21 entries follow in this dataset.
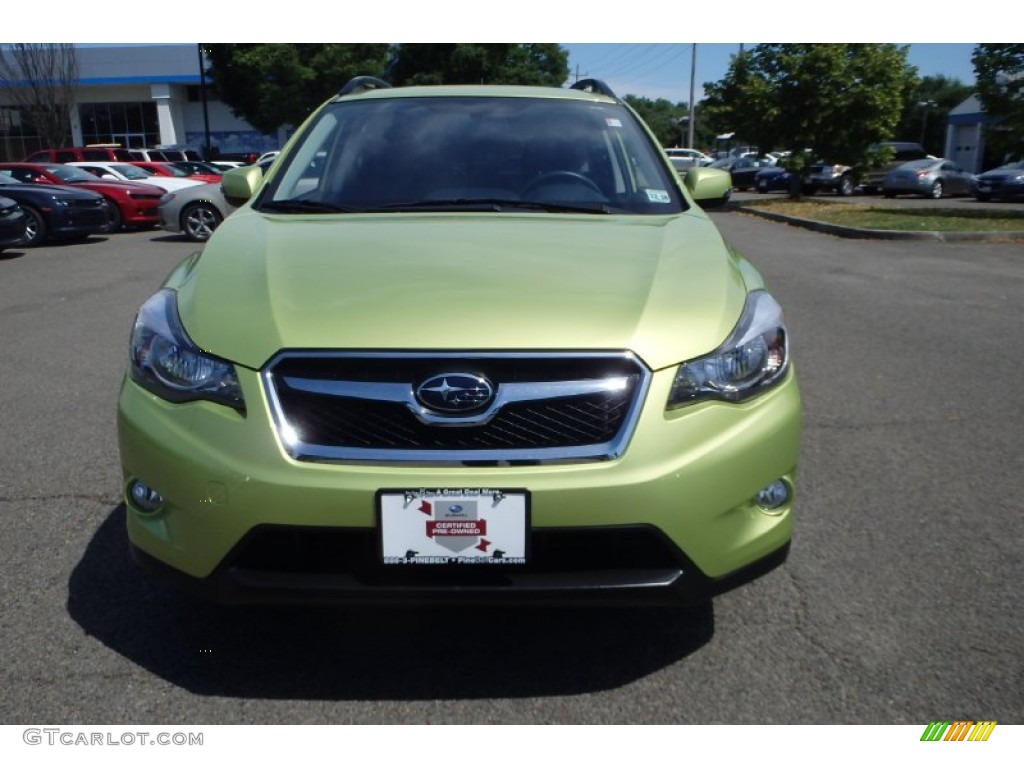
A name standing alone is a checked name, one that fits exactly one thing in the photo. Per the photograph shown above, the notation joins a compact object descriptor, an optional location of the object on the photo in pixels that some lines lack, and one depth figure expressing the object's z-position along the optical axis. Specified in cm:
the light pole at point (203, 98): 3653
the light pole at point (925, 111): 6700
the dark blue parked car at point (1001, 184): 2480
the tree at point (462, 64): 4322
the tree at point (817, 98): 2278
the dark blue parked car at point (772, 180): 3150
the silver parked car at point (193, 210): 1502
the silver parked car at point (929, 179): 2658
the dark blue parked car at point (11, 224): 1318
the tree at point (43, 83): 3772
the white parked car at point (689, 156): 3662
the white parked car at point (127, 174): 1878
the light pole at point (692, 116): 4428
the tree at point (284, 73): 3784
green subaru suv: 213
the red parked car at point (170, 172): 2062
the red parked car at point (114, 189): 1694
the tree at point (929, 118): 6781
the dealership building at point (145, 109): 5031
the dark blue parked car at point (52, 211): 1465
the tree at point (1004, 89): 1659
